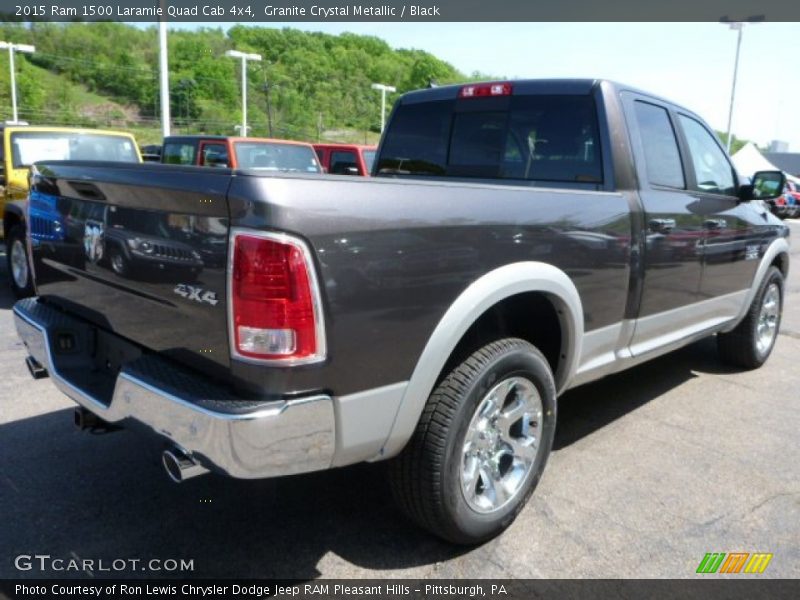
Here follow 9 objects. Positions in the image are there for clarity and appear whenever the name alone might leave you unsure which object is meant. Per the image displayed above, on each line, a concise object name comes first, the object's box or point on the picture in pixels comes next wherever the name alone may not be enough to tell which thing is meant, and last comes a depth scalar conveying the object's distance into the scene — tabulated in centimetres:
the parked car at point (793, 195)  2530
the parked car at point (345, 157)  1291
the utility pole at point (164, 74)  1552
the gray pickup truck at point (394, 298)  197
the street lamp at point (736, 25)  2683
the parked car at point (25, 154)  692
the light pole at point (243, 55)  2759
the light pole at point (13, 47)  3422
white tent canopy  3603
